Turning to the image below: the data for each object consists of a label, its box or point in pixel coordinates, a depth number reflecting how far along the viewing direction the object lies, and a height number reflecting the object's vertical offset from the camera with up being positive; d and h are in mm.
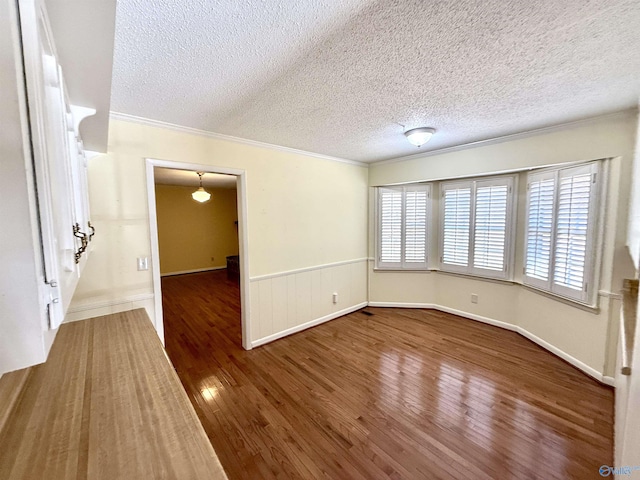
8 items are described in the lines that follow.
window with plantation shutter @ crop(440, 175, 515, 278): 3316 -49
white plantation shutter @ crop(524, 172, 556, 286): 2814 -44
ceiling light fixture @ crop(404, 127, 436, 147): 2512 +884
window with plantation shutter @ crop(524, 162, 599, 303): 2414 -88
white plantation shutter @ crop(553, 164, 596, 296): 2428 -41
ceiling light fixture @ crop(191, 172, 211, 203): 5486 +626
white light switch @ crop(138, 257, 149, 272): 2211 -341
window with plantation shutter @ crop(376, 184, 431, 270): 4008 -50
